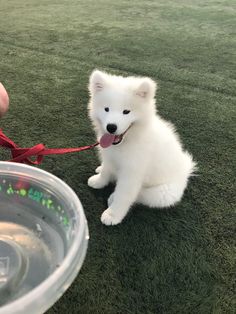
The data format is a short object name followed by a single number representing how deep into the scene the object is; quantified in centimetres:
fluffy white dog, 140
